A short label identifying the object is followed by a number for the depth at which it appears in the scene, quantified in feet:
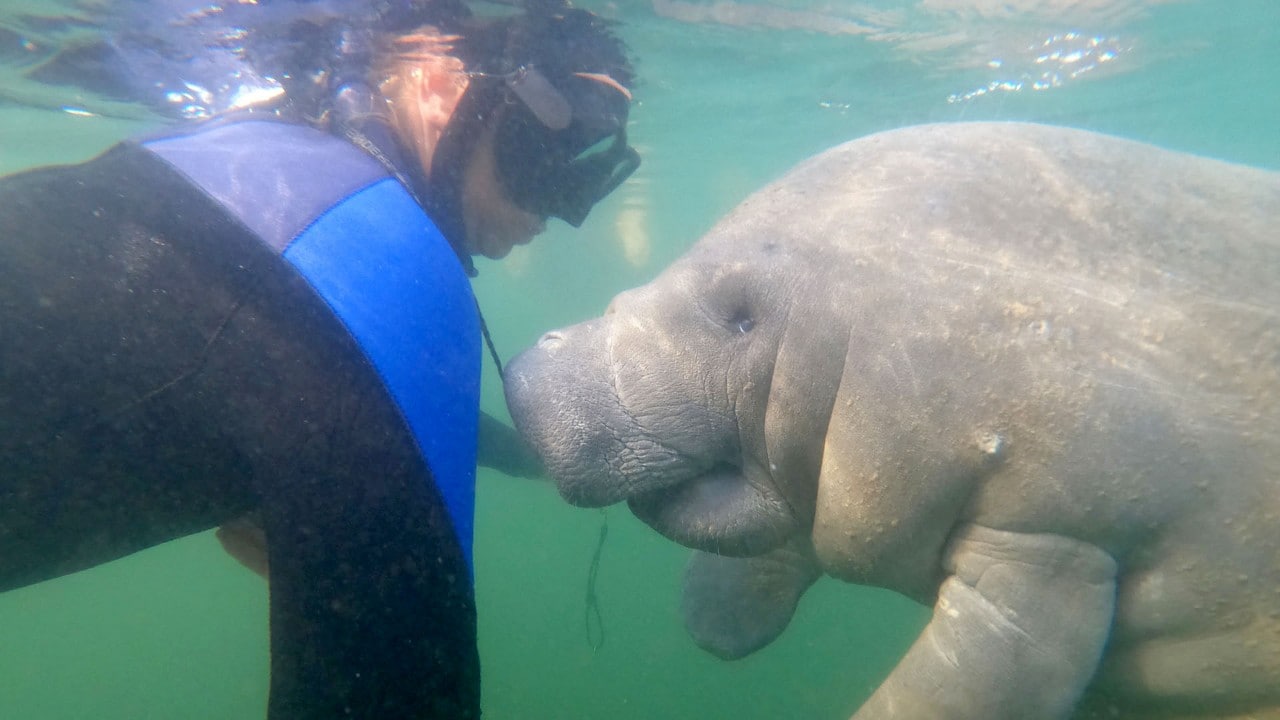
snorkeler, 1.93
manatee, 2.10
